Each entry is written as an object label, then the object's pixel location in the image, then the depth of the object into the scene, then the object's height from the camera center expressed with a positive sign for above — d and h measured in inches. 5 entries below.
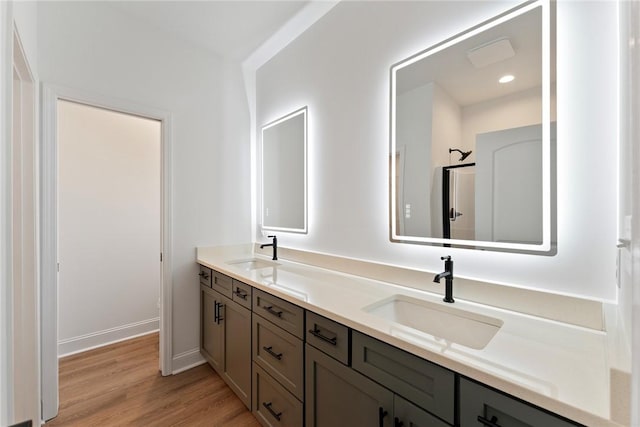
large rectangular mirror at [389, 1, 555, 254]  43.1 +13.9
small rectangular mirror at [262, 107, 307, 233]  87.3 +14.0
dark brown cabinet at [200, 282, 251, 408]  68.5 -36.0
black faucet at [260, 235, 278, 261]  92.4 -11.1
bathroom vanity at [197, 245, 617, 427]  27.5 -19.1
